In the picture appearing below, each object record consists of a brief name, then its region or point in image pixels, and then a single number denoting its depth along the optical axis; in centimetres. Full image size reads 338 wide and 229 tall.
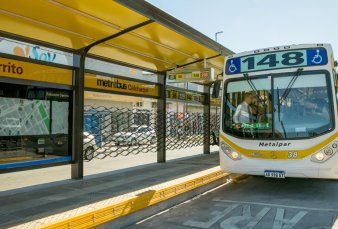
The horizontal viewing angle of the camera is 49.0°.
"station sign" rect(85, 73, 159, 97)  889
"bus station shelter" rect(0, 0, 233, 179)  634
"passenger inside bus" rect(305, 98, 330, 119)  728
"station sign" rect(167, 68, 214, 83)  1070
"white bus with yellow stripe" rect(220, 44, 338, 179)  715
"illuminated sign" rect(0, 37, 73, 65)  692
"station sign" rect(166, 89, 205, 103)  1233
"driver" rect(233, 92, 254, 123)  797
